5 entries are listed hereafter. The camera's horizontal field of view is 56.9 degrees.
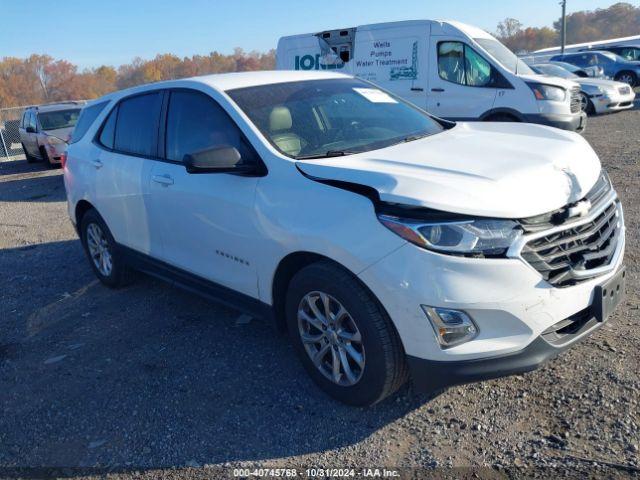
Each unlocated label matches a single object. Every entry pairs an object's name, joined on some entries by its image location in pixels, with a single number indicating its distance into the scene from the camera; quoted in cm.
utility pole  4253
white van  945
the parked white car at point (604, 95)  1572
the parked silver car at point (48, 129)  1451
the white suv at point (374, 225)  267
